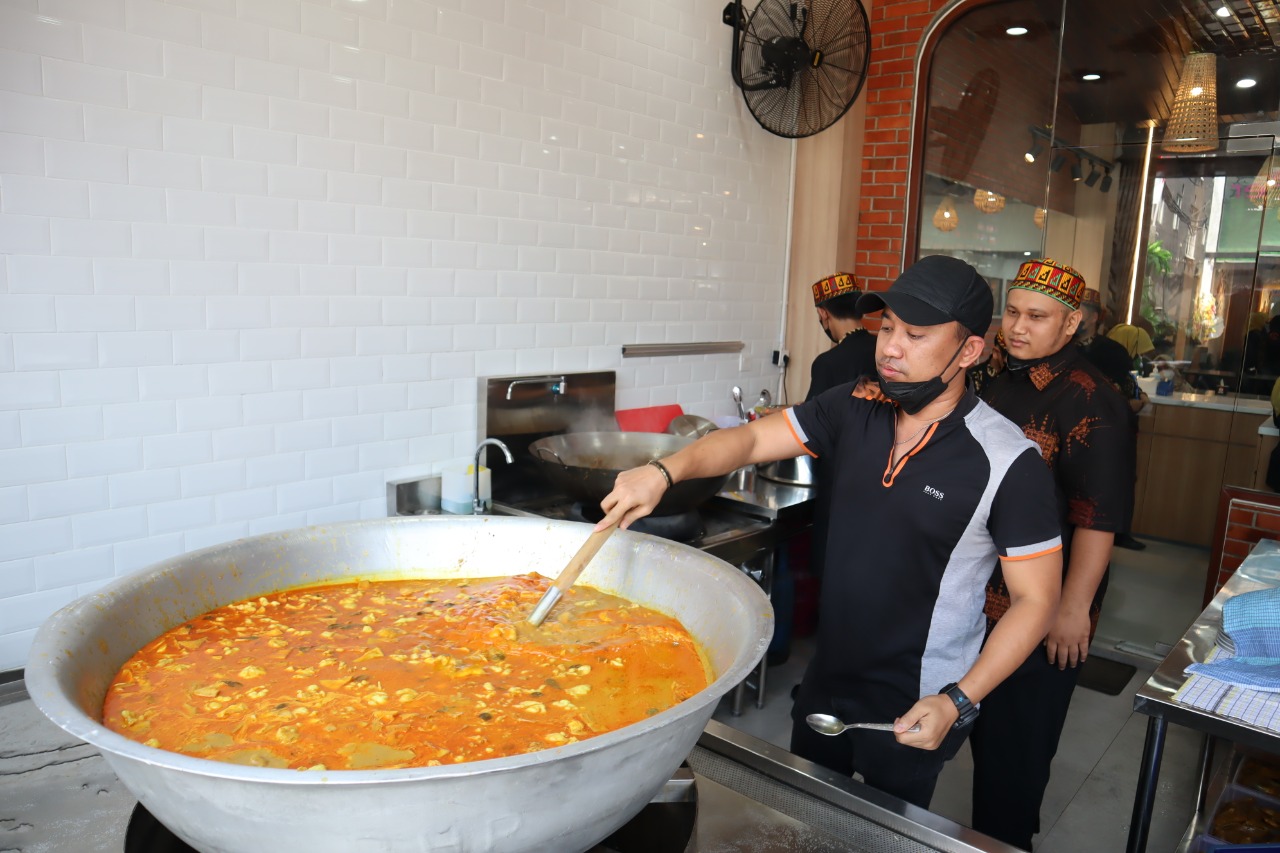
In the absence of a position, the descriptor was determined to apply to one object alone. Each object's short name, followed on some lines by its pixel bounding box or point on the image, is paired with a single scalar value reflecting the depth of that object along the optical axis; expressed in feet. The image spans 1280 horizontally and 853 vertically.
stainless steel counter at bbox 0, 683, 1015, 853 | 4.48
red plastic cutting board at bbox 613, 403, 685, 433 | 14.74
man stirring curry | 6.03
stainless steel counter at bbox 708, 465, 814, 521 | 12.75
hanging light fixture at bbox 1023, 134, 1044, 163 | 16.39
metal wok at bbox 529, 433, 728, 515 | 10.09
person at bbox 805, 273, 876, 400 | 13.66
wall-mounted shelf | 14.58
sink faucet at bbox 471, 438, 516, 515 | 11.66
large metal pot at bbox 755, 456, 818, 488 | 14.16
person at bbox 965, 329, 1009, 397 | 9.80
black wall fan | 15.47
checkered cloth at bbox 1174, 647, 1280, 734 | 6.18
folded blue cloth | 6.77
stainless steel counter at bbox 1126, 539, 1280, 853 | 6.06
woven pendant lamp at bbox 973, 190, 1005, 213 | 17.19
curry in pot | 4.27
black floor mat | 14.55
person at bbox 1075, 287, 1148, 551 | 15.61
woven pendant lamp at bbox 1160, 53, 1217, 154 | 14.53
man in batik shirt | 8.67
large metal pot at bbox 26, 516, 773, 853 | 2.90
